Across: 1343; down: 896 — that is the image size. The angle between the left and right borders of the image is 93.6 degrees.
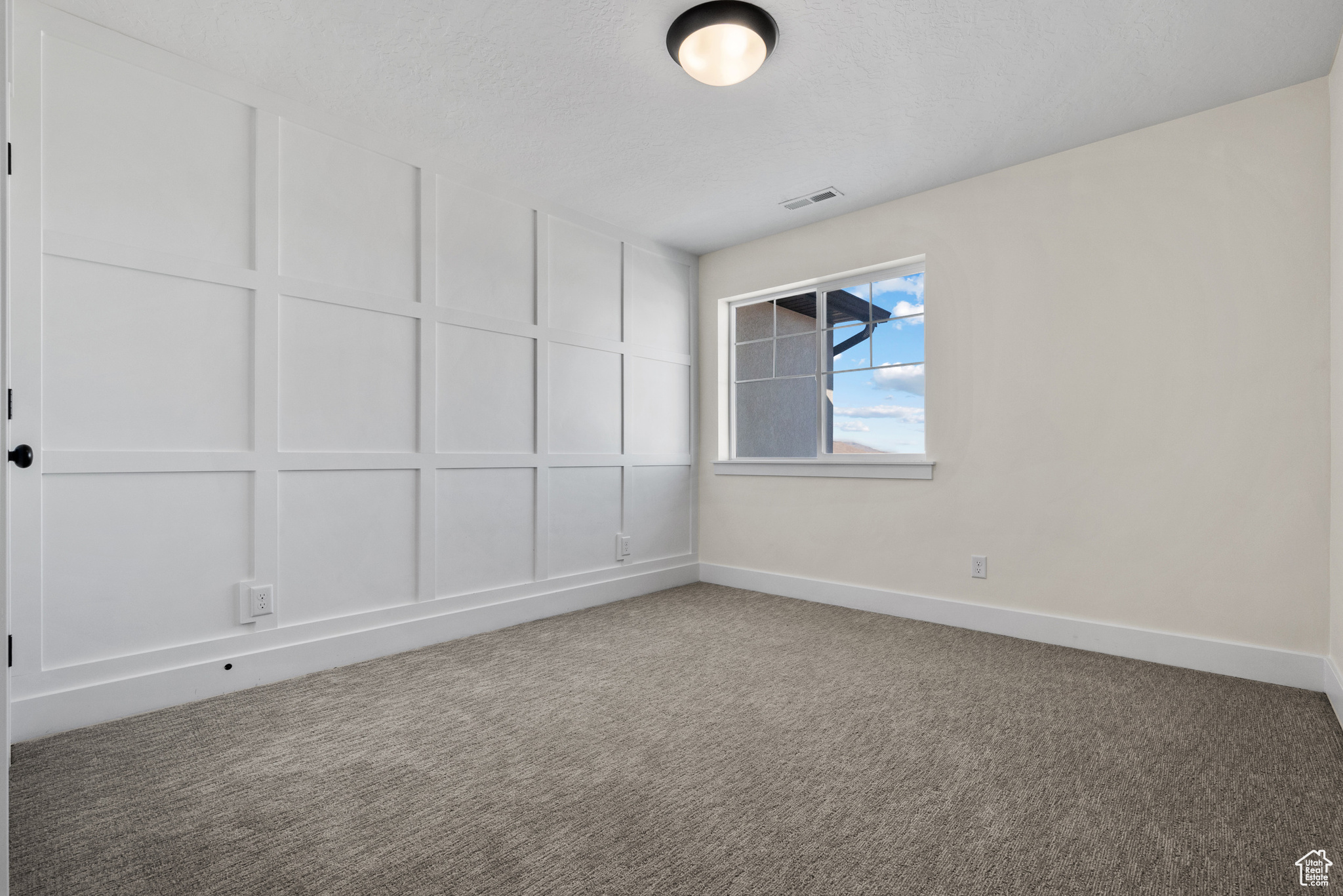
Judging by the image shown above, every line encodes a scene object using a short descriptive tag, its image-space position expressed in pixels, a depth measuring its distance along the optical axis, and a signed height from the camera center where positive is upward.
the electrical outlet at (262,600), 2.46 -0.53
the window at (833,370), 3.63 +0.55
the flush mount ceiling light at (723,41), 2.04 +1.40
